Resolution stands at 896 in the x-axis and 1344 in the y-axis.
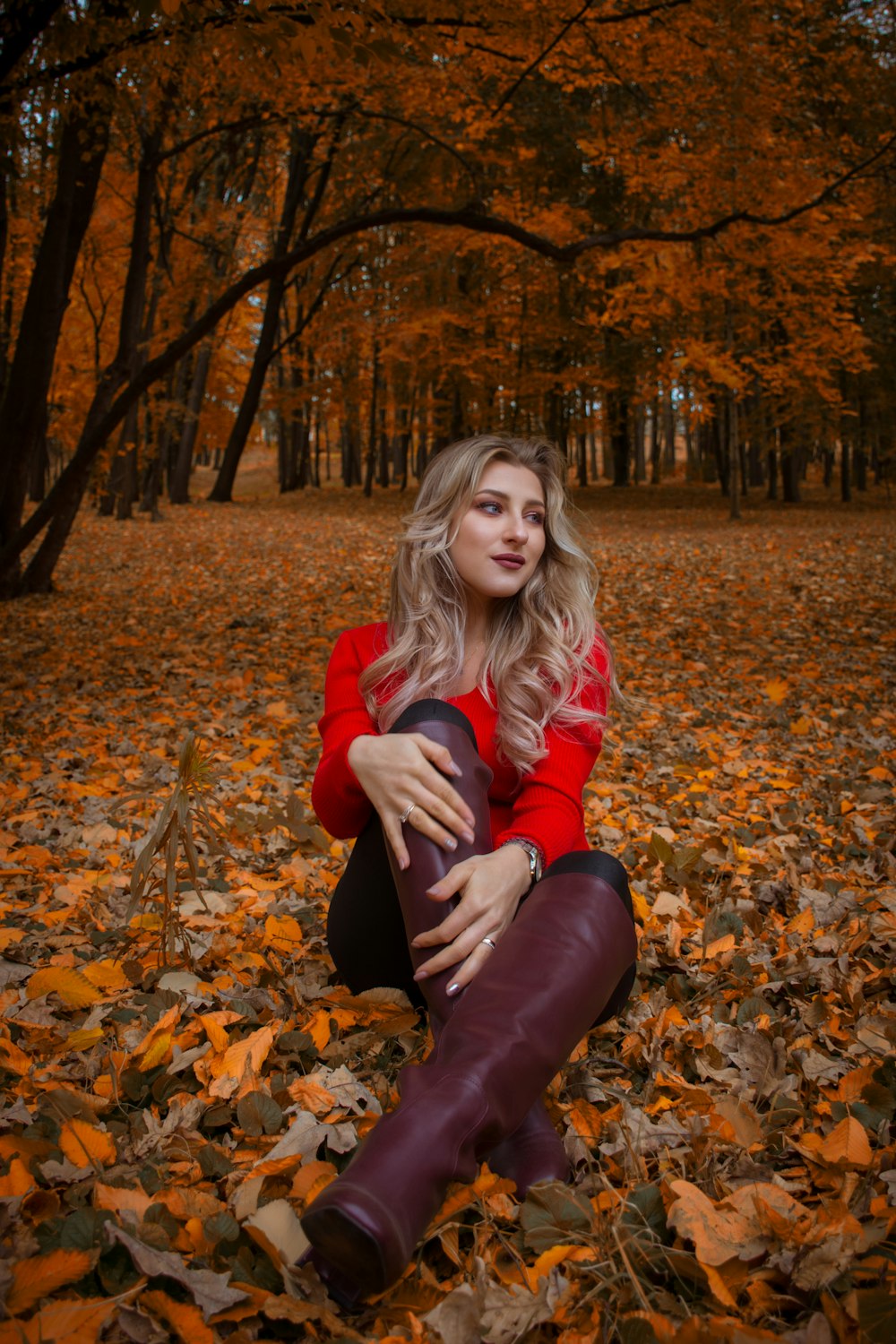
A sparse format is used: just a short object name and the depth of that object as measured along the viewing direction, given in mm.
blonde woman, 1322
